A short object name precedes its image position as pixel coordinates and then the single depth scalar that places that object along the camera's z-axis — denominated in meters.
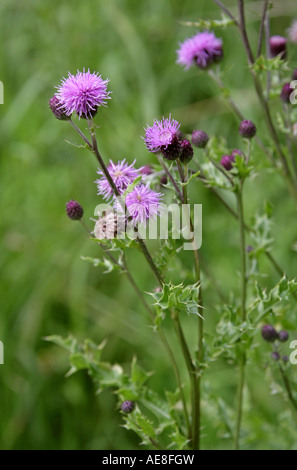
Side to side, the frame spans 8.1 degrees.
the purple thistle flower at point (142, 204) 0.88
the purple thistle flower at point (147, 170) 0.95
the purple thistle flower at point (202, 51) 0.99
